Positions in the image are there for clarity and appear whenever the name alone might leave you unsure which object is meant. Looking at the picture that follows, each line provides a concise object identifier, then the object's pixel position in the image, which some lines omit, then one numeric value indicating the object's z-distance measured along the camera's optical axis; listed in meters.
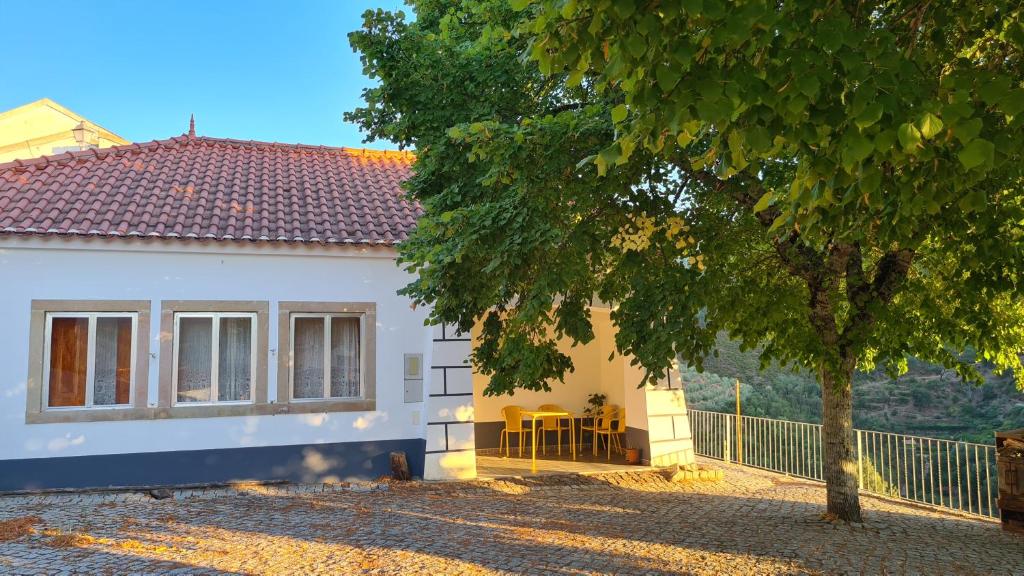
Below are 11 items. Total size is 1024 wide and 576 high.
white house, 9.46
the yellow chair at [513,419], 12.90
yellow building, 20.50
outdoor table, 11.26
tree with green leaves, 2.88
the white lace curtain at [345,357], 10.75
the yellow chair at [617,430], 13.38
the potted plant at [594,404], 14.59
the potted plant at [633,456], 12.19
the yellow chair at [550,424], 13.93
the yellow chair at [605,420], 13.47
